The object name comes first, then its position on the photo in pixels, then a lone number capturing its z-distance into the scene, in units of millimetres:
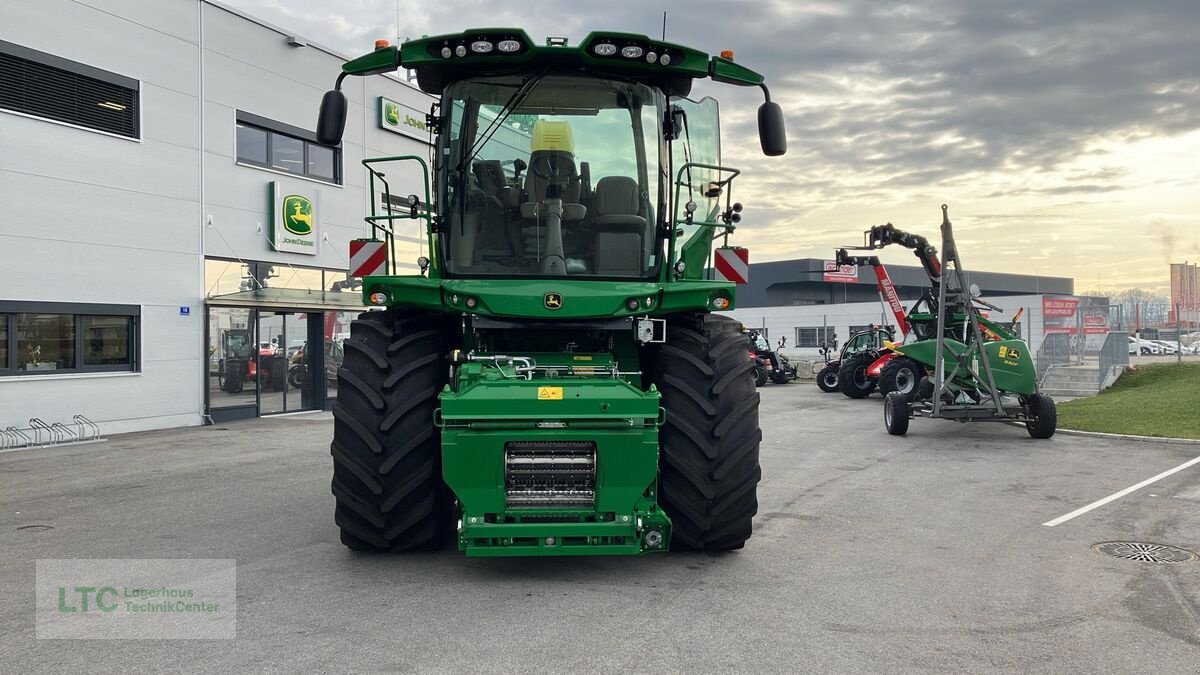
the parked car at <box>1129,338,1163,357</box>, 46894
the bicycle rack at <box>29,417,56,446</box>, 12969
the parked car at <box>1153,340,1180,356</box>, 46156
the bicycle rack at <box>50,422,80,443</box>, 13216
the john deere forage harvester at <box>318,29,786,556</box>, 4750
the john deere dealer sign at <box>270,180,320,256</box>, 17562
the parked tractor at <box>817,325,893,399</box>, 21688
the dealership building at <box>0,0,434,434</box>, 13195
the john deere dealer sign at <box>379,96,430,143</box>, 21109
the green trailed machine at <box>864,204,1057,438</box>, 12641
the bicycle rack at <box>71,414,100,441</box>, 13594
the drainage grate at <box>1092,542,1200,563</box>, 5723
